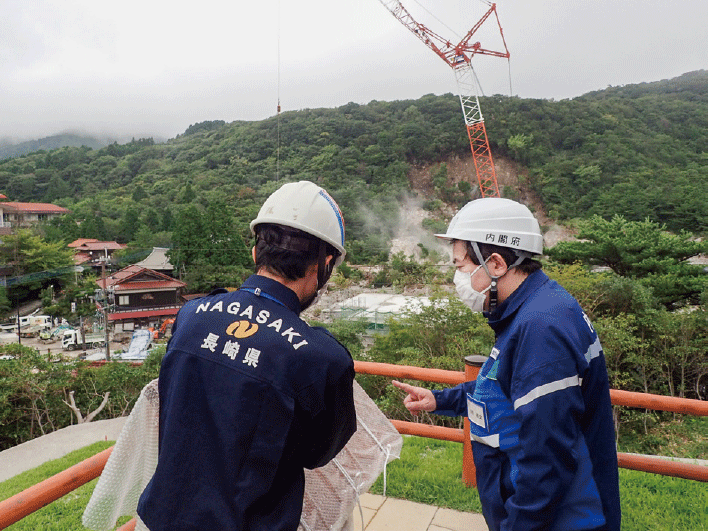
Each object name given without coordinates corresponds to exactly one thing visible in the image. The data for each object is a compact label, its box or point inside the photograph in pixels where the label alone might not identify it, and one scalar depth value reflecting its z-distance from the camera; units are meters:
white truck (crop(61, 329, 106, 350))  27.53
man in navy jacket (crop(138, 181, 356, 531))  0.97
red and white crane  38.34
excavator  28.82
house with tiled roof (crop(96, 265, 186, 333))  31.47
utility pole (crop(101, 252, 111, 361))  22.12
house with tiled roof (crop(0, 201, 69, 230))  48.94
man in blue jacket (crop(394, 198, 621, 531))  1.20
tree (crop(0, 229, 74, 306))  35.41
